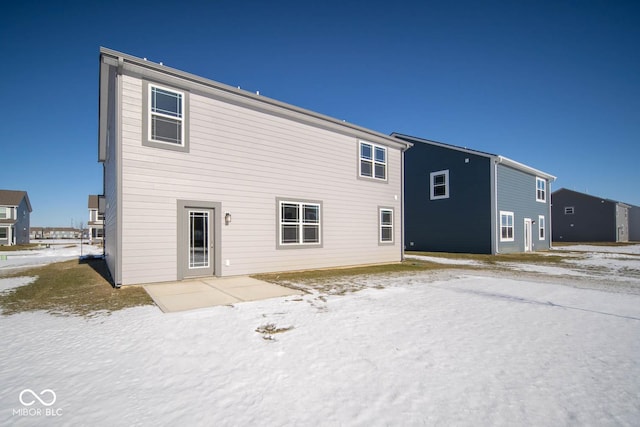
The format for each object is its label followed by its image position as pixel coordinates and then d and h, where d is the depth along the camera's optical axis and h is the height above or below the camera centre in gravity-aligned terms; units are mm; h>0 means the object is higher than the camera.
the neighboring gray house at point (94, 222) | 40666 -40
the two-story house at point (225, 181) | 7914 +1311
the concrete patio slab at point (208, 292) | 6211 -1704
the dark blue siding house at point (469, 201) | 19141 +1216
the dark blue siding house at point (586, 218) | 35844 -3
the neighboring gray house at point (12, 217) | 36625 +663
